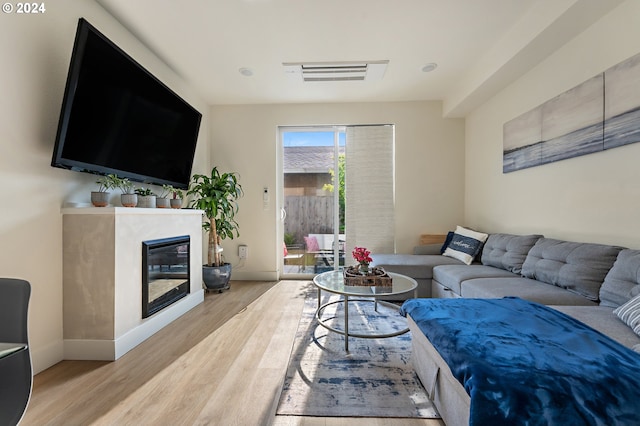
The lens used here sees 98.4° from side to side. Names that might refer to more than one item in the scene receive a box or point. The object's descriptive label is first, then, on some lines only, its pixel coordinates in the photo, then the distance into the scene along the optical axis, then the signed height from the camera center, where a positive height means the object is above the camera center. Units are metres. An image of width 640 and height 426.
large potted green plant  3.51 -0.09
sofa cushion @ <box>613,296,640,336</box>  1.30 -0.51
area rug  1.44 -1.03
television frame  1.72 +0.70
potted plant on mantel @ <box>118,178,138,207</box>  2.18 +0.11
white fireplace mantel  1.92 -0.51
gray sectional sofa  1.33 -0.56
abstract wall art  1.78 +0.71
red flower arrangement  2.38 -0.40
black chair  0.87 -0.50
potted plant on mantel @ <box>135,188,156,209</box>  2.39 +0.11
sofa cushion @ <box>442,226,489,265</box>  3.07 -0.39
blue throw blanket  0.87 -0.56
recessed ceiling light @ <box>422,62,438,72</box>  3.05 +1.62
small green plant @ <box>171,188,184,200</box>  2.89 +0.19
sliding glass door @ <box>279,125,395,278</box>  4.17 +0.25
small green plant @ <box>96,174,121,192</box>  2.12 +0.22
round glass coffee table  1.99 -0.60
